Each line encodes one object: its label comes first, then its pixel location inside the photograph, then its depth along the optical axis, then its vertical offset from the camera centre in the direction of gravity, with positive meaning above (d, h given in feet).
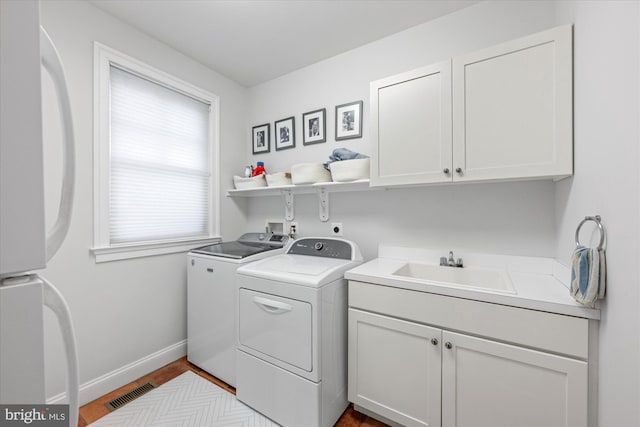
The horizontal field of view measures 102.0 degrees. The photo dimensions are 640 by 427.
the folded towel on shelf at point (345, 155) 6.34 +1.40
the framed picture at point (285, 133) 8.20 +2.54
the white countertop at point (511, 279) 3.50 -1.19
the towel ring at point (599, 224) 3.01 -0.14
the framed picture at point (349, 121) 6.95 +2.50
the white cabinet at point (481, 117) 4.02 +1.69
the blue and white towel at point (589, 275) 3.02 -0.75
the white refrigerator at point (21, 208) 1.32 +0.02
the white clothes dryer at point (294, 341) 4.64 -2.49
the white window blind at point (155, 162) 6.11 +1.31
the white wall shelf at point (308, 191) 6.60 +0.64
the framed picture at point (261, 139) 8.82 +2.52
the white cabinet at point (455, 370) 3.45 -2.44
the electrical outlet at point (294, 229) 8.05 -0.54
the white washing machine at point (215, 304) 6.01 -2.27
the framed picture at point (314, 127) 7.59 +2.54
